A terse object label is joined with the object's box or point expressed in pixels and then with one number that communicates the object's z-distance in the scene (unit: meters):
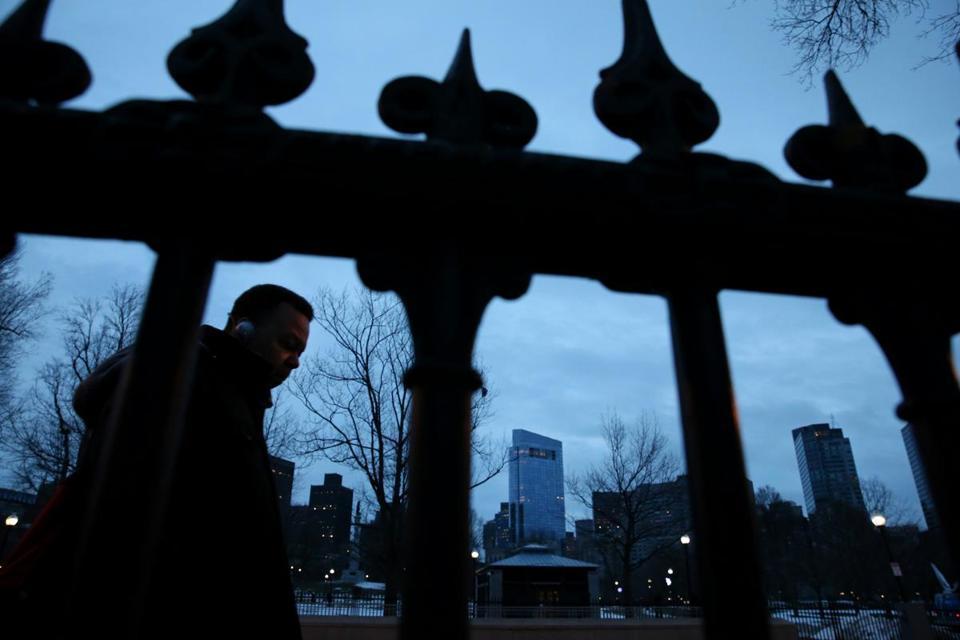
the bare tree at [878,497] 47.44
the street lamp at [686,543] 26.62
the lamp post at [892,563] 20.03
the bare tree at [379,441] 16.05
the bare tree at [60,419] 19.58
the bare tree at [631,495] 29.27
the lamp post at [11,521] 21.28
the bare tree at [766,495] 61.21
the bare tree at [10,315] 20.03
